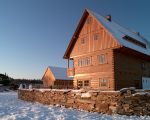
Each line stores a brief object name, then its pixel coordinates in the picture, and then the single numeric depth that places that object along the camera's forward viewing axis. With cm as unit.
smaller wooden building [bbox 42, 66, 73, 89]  3222
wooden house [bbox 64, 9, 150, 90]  1451
